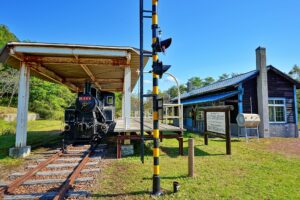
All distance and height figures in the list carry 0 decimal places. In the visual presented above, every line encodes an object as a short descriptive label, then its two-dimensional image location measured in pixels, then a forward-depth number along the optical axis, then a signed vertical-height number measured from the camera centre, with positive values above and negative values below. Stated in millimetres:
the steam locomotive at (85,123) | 8109 -381
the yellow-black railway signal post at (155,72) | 3719 +805
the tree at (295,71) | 48500 +10875
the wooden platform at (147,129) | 6799 -551
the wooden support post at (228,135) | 7270 -802
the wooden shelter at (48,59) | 6770 +2117
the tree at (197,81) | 57906 +9933
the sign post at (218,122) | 7565 -370
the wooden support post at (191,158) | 4699 -1069
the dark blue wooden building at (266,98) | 12852 +1104
